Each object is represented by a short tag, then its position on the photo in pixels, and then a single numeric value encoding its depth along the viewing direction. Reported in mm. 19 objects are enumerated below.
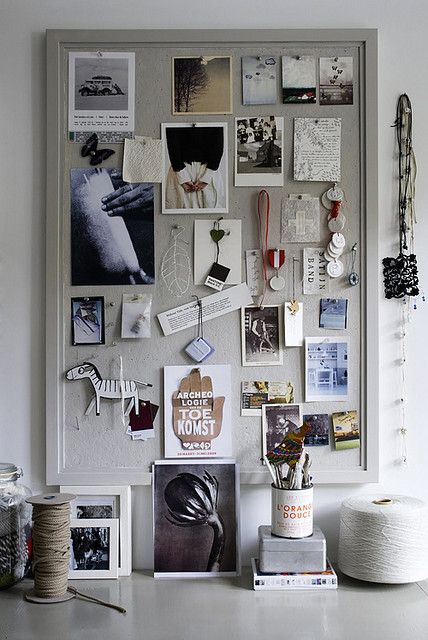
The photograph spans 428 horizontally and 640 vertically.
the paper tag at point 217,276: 2119
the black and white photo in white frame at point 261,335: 2121
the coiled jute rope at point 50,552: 1889
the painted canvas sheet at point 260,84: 2127
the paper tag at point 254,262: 2129
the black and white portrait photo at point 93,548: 2059
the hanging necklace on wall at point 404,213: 2123
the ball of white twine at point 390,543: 1918
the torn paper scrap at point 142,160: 2121
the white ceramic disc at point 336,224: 2111
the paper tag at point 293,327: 2109
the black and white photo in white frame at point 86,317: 2125
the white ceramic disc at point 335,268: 2115
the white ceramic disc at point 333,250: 2113
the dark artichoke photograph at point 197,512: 2082
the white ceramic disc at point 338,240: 2105
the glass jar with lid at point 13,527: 1964
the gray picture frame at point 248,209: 2107
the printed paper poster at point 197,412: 2111
